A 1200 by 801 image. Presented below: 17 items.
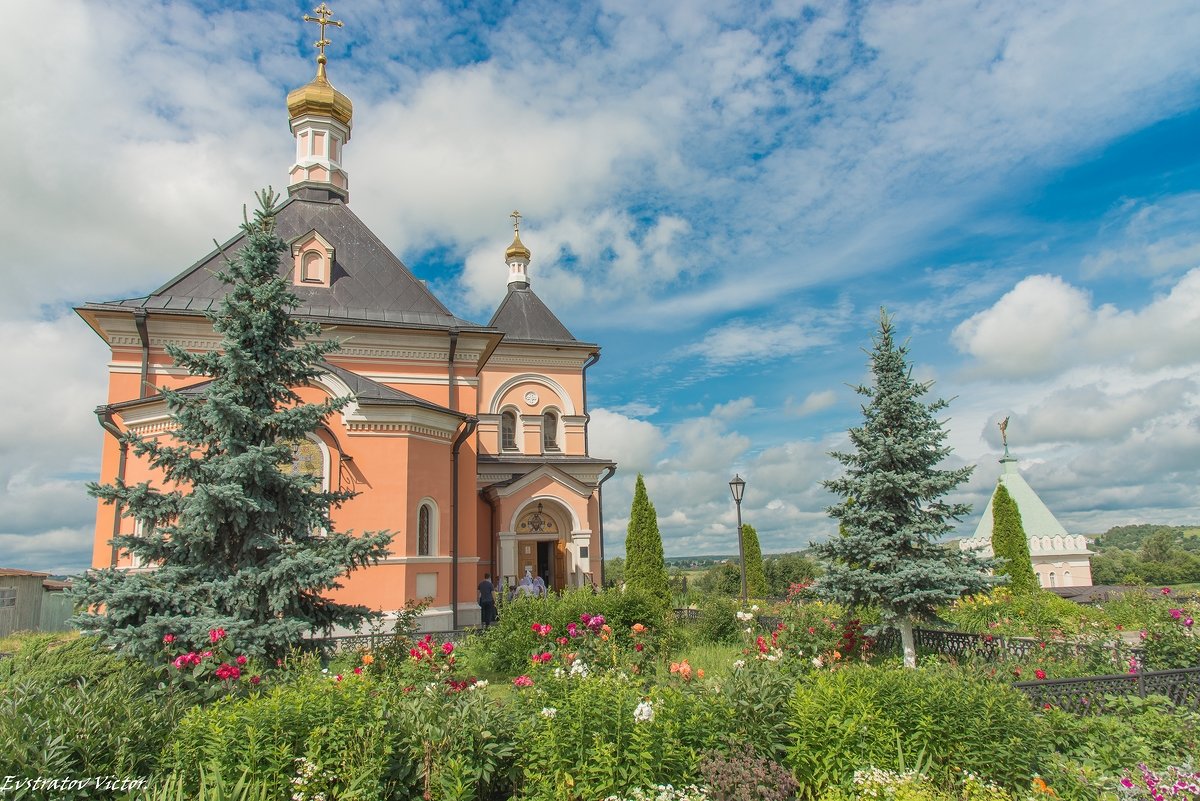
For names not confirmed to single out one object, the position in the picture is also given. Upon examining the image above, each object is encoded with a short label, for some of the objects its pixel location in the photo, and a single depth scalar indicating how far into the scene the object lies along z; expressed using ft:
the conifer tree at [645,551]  67.56
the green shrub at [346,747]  15.85
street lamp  50.55
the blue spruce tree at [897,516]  32.35
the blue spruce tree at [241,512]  25.62
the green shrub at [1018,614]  43.06
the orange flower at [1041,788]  16.80
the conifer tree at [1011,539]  66.49
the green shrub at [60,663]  21.08
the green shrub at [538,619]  34.42
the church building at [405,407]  47.65
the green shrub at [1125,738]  19.34
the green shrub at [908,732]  17.79
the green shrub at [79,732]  14.78
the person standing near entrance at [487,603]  54.08
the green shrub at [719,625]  42.24
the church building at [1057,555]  86.07
